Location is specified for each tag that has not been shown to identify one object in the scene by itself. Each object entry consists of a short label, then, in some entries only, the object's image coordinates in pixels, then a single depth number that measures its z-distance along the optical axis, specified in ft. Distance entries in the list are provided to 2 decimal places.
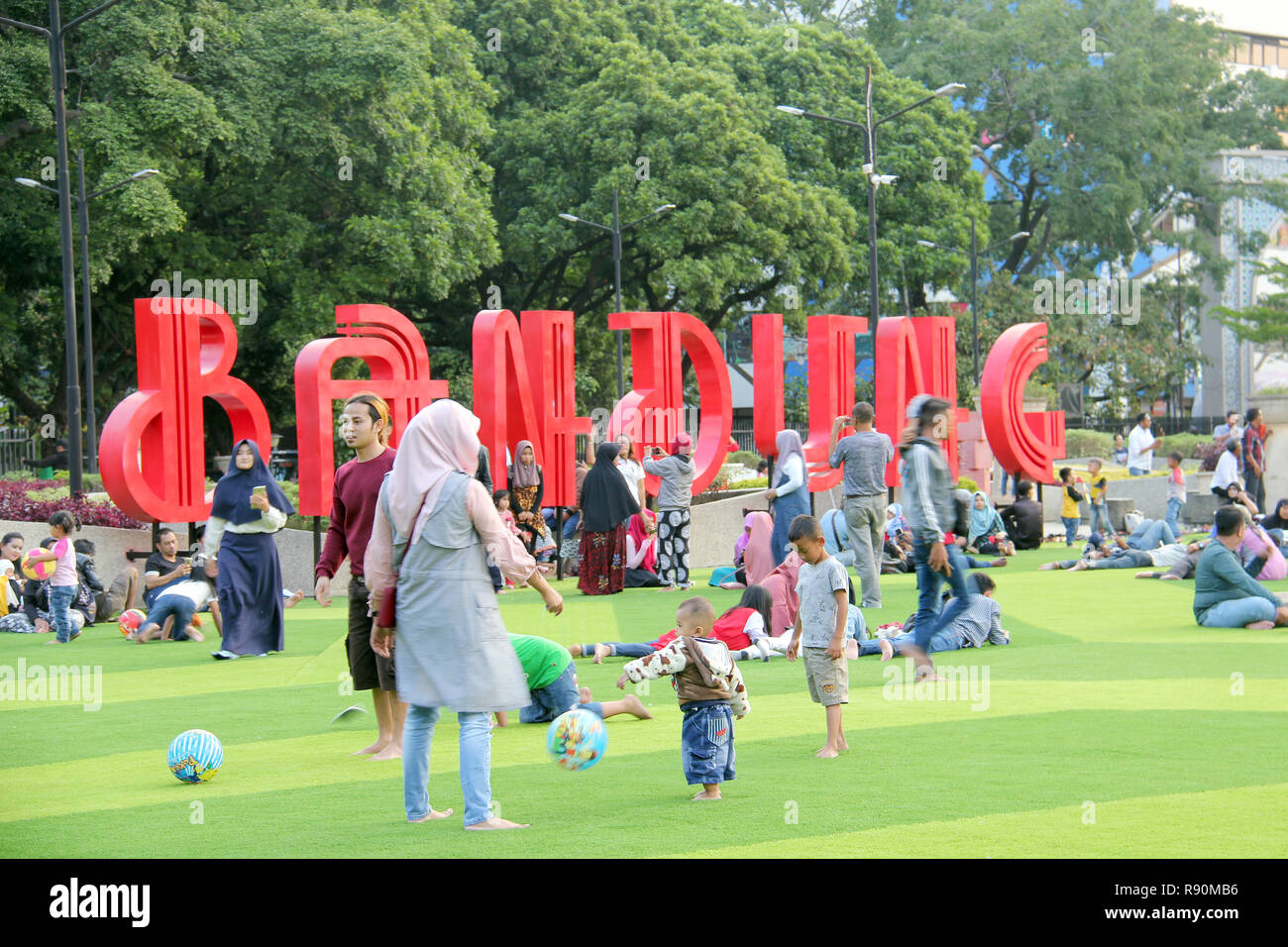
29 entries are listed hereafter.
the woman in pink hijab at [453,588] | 21.04
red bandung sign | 59.26
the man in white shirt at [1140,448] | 104.99
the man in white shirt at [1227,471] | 71.31
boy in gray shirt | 26.27
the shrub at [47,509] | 65.72
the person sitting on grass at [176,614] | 49.88
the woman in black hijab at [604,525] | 59.21
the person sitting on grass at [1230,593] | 43.39
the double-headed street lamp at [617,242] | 116.95
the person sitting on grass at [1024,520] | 77.51
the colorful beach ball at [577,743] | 22.56
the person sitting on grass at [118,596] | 57.45
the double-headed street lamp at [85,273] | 82.74
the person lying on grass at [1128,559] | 62.95
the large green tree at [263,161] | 92.02
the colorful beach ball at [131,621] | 50.93
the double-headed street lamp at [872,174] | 97.75
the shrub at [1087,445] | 141.90
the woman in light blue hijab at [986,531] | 70.54
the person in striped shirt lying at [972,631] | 40.55
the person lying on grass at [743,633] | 40.06
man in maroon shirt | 26.96
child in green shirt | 29.12
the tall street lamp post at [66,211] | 71.26
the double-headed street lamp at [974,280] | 140.44
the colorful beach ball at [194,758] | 25.03
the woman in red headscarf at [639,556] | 61.82
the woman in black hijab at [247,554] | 42.22
